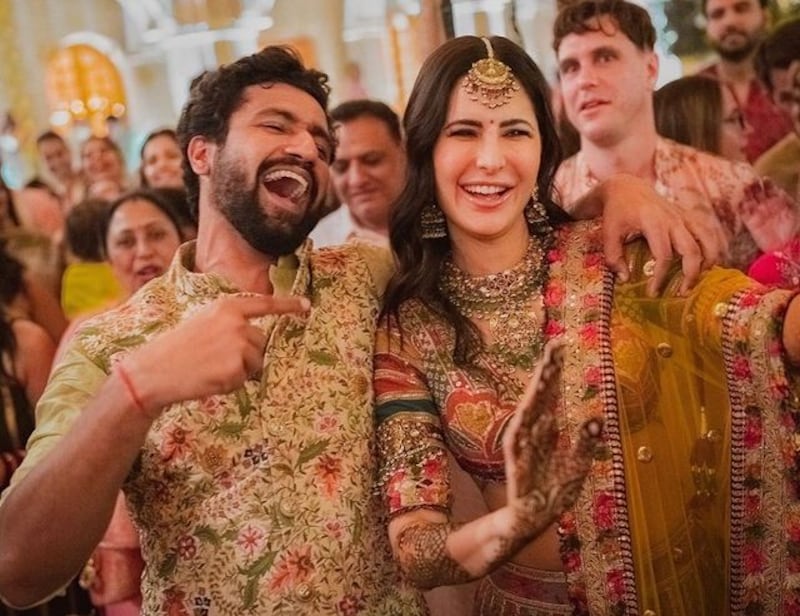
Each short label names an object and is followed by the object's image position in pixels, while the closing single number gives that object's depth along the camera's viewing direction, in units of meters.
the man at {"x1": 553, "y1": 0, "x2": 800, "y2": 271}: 2.10
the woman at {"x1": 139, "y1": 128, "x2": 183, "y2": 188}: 2.57
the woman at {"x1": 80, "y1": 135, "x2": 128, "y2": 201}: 2.61
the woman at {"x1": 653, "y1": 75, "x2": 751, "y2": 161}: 2.13
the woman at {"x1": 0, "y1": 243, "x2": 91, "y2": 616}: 2.32
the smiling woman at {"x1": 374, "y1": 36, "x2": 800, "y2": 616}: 1.41
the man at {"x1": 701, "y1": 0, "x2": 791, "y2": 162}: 2.09
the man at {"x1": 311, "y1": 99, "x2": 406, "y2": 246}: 2.33
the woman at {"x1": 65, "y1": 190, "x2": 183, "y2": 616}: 2.24
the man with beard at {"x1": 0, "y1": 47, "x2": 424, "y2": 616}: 1.31
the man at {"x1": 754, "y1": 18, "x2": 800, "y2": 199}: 2.06
